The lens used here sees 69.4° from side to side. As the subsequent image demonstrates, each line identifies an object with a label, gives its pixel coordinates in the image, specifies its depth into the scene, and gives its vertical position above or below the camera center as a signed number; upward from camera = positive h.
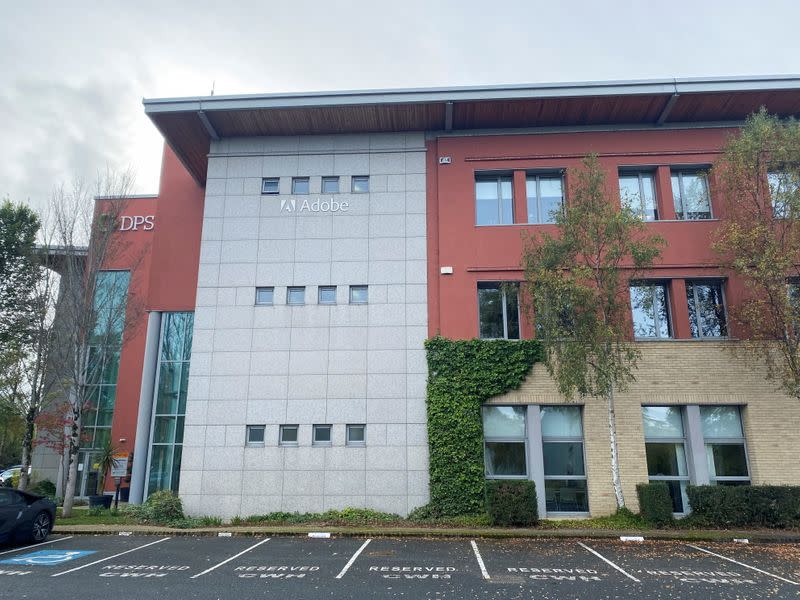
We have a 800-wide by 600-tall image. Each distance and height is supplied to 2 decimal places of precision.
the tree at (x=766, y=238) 14.36 +5.16
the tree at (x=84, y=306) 17.31 +4.19
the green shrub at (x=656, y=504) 13.89 -1.37
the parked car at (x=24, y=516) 11.94 -1.48
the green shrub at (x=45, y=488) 21.78 -1.58
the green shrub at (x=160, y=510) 15.42 -1.69
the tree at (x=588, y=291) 14.36 +3.80
